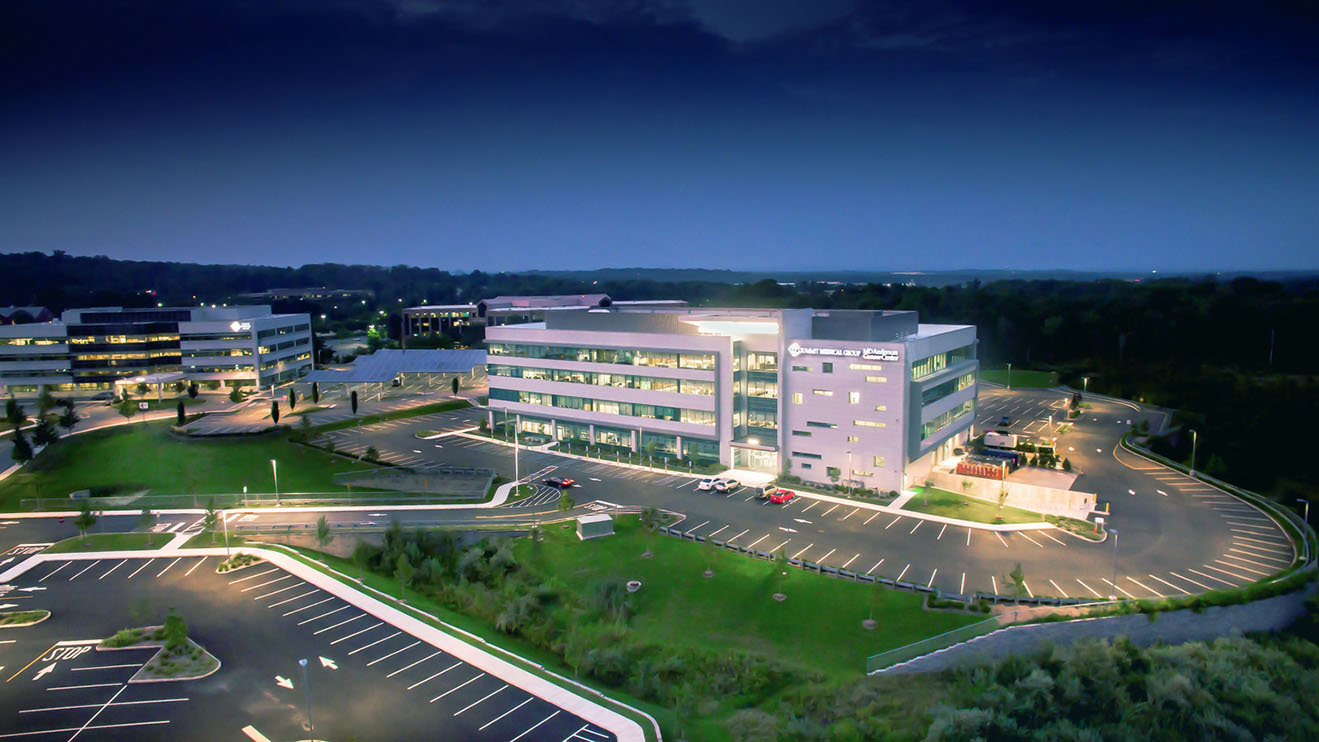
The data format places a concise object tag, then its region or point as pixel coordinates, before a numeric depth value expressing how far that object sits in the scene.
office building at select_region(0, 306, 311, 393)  96.19
